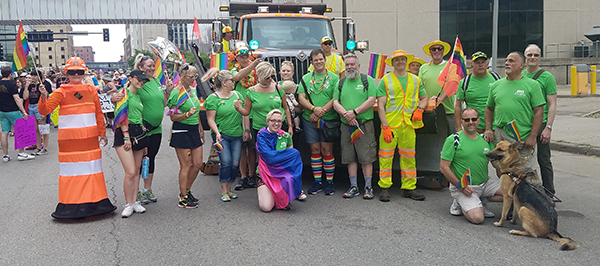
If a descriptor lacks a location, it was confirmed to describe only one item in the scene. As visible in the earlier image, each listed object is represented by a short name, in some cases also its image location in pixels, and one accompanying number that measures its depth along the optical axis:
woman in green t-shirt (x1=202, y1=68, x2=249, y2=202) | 6.80
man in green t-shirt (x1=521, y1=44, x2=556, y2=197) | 5.90
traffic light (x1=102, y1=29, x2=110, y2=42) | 42.87
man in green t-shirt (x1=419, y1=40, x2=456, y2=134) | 7.16
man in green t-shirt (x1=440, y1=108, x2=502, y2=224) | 5.62
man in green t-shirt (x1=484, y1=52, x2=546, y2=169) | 5.63
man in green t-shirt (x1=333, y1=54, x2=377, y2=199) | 6.71
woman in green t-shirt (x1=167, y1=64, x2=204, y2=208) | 6.27
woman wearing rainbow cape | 6.19
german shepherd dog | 4.82
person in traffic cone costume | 5.83
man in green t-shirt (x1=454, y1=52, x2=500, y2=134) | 6.39
